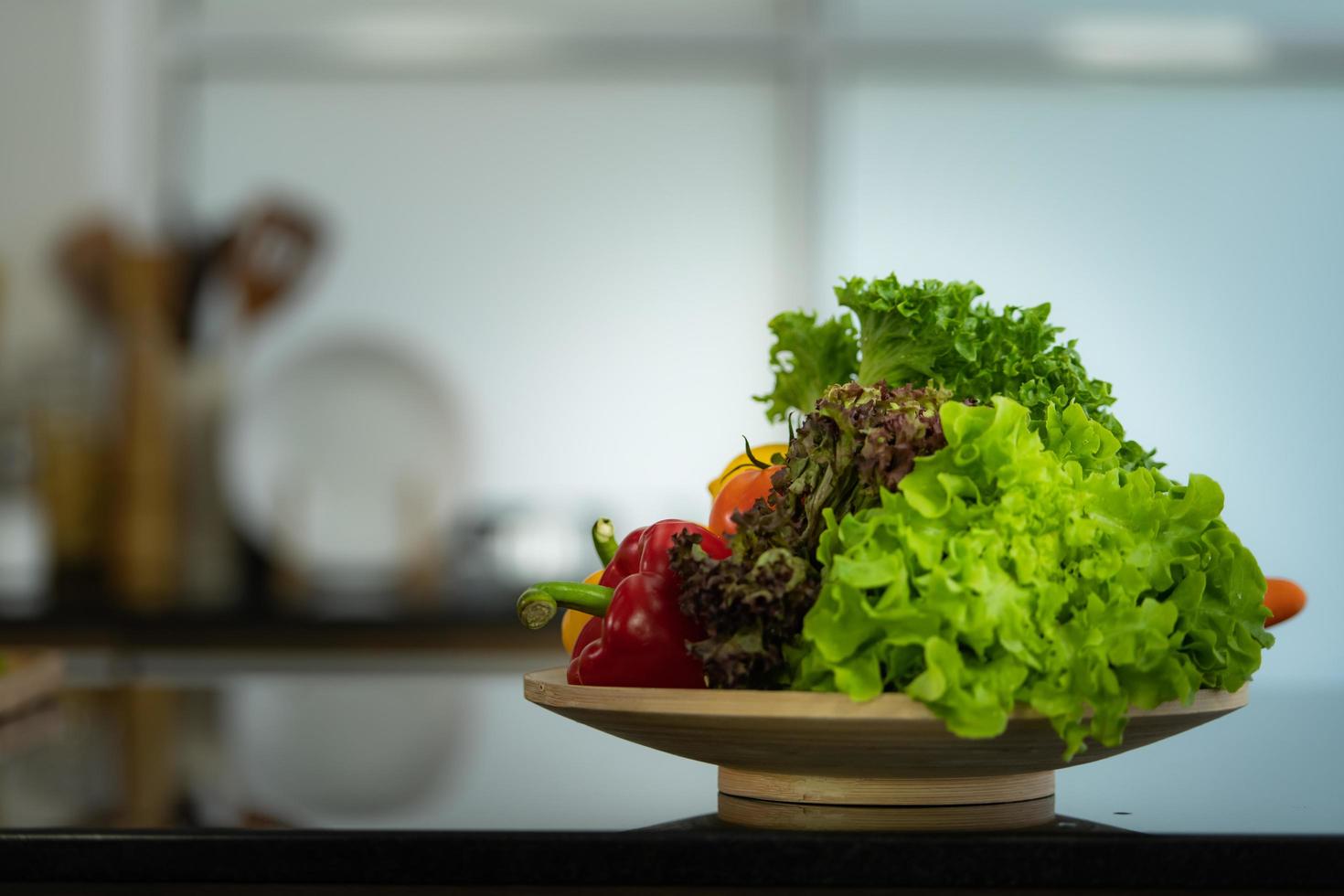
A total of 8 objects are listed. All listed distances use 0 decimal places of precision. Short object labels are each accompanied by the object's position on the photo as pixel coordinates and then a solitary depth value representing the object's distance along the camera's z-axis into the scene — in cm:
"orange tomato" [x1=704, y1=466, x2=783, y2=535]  160
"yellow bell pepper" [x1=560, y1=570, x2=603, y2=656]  166
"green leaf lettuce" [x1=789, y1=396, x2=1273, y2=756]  133
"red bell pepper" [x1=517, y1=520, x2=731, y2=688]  147
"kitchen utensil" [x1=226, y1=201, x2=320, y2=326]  440
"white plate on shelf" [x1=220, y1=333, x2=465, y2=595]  454
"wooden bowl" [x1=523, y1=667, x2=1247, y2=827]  135
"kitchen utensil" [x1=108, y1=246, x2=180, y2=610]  415
